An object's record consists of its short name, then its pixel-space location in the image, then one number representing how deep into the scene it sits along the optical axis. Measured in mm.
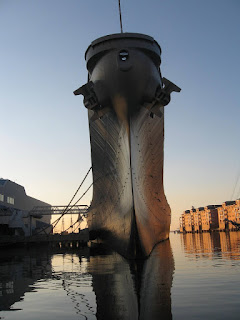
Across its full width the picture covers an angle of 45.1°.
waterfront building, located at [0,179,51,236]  36406
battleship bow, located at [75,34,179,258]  12484
